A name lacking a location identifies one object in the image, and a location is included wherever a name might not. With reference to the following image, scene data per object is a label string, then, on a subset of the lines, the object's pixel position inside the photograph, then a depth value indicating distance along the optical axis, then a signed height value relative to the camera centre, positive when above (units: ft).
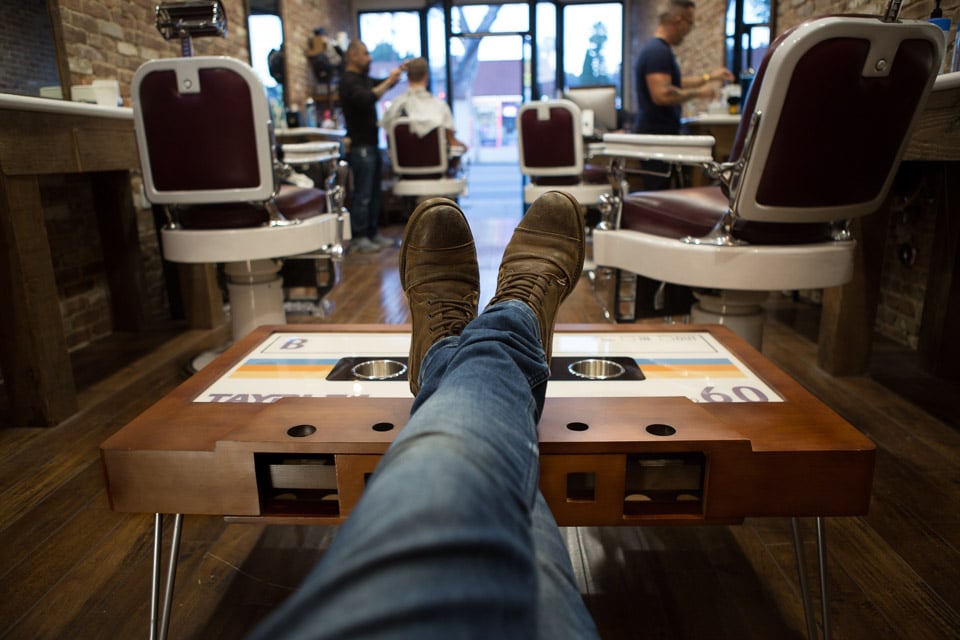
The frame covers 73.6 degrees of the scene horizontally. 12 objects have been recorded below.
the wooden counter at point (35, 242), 5.59 -0.68
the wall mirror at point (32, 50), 7.39 +1.35
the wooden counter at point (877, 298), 6.67 -1.60
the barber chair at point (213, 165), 6.02 -0.03
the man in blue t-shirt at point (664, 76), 10.71 +1.23
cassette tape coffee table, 2.68 -1.27
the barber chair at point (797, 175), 4.23 -0.20
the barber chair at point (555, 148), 11.84 +0.11
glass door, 25.58 +4.13
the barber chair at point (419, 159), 15.39 -0.06
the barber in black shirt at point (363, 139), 15.40 +0.45
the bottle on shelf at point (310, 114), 16.57 +1.14
